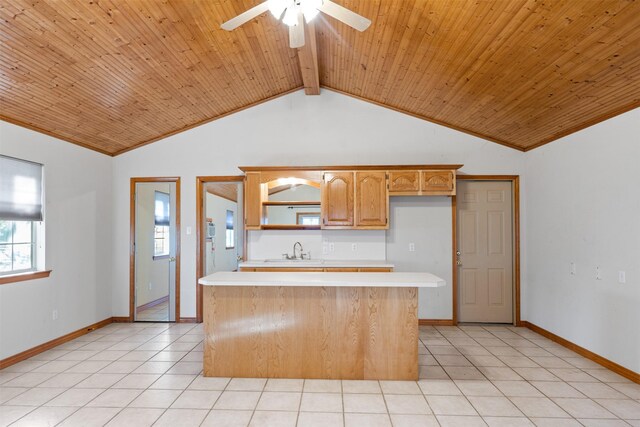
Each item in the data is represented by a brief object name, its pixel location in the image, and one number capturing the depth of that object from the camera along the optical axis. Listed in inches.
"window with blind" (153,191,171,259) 203.2
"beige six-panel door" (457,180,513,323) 193.0
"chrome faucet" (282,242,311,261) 195.6
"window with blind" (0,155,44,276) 135.9
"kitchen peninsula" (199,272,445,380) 121.5
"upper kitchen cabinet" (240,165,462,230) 180.9
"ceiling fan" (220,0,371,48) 85.0
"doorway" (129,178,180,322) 198.8
